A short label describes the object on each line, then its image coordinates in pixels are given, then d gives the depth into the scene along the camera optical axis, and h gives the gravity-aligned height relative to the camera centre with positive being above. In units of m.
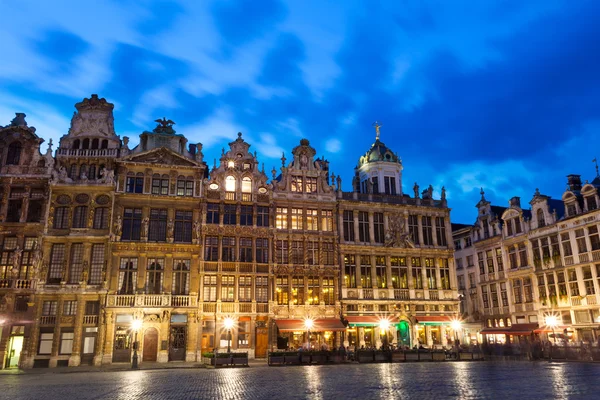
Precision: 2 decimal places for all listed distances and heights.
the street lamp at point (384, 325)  46.91 +1.97
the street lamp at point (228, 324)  40.70 +2.02
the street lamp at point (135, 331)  34.41 +1.45
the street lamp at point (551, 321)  44.84 +1.91
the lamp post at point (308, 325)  41.36 +1.88
